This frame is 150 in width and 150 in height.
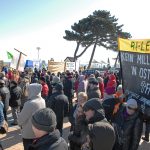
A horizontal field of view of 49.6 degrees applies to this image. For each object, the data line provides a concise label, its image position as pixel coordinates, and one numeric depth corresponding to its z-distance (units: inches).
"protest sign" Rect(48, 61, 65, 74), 460.9
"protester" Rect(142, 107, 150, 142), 125.0
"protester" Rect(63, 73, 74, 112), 253.4
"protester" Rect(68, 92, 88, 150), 84.8
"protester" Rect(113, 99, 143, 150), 115.7
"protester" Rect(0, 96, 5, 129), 117.5
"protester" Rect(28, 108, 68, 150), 65.1
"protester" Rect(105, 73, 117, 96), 206.5
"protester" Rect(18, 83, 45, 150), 113.1
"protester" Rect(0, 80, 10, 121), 175.4
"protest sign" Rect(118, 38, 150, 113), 128.8
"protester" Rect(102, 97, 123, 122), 134.9
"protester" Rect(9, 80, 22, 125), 202.0
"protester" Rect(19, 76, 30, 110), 210.8
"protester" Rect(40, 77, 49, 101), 222.3
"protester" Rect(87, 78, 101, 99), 168.1
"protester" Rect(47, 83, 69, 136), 152.3
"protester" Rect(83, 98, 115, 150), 73.4
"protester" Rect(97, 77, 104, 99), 230.2
